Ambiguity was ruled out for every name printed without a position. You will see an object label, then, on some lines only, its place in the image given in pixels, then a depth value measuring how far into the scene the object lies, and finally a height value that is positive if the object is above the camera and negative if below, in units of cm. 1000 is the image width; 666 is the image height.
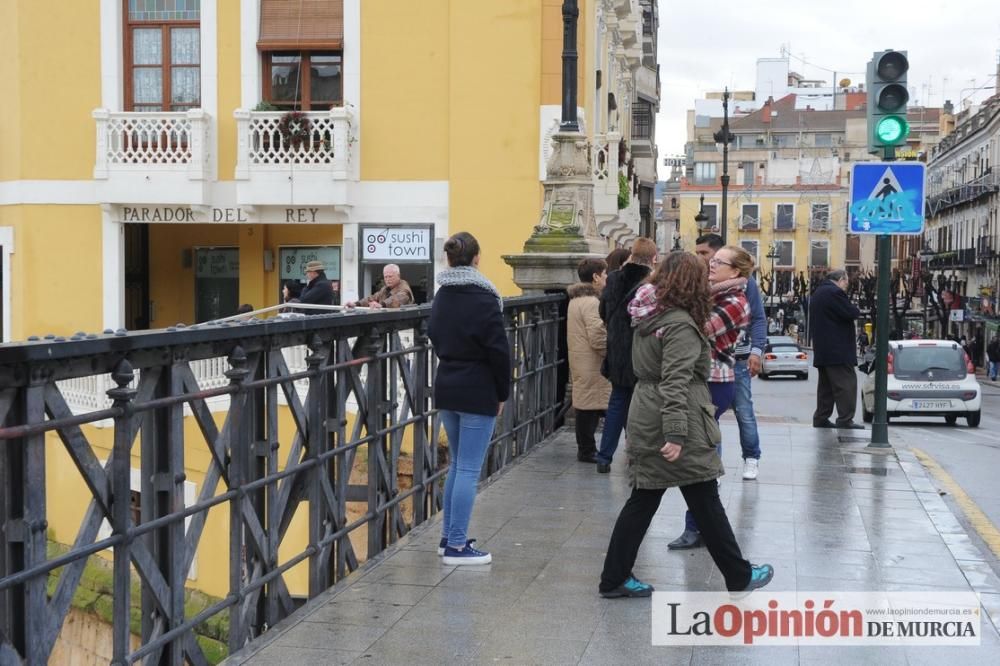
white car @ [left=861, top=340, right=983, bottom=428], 2419 -224
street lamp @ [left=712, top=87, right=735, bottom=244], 3863 +401
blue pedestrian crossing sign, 1155 +63
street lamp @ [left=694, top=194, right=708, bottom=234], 3825 +139
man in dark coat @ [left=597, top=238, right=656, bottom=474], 938 -49
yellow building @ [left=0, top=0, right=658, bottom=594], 2203 +233
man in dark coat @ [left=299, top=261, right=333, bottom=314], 1553 -32
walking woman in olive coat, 595 -78
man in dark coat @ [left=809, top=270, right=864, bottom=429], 1288 -77
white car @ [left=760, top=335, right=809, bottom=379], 4741 -365
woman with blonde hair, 734 -33
